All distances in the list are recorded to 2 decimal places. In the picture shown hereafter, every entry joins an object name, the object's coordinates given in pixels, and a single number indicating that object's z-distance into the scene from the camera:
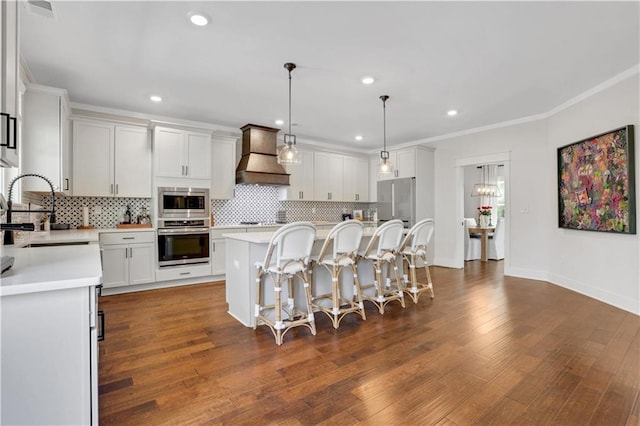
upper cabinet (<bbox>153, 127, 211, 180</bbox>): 4.73
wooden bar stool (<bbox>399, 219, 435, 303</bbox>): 3.87
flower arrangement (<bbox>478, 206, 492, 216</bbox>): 7.54
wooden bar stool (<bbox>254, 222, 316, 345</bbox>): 2.72
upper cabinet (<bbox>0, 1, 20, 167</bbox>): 1.30
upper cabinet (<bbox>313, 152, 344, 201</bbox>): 6.66
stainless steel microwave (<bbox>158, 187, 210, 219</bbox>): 4.73
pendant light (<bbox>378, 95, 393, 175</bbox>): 4.10
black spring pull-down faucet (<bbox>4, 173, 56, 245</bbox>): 2.33
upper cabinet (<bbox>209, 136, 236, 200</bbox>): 5.34
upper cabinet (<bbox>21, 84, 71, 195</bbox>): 3.41
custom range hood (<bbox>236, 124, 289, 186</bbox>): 5.33
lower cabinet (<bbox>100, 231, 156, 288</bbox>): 4.26
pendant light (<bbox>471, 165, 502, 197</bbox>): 7.98
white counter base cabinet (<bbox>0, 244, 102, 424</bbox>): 1.12
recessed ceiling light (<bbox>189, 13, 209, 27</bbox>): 2.44
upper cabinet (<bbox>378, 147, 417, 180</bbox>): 6.28
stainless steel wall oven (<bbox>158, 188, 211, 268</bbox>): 4.68
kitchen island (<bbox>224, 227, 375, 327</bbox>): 3.05
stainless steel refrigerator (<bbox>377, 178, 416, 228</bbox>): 6.29
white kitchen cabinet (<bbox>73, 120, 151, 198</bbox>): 4.36
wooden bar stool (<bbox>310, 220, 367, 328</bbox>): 3.08
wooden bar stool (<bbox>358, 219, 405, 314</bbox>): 3.51
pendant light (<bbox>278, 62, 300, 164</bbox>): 3.59
